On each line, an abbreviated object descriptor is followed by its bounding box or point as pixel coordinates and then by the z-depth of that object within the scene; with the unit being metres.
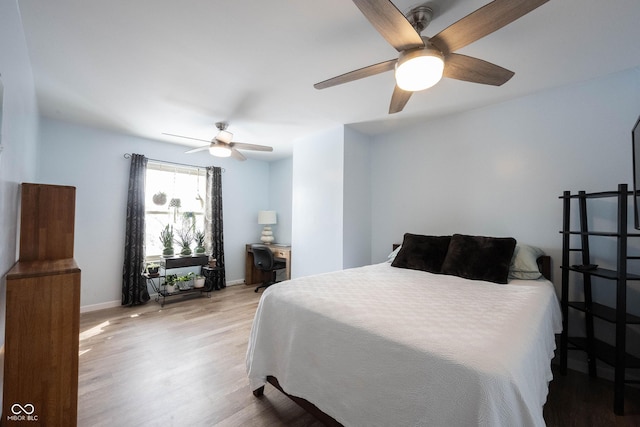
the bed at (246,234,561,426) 0.94
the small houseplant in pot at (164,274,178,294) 3.87
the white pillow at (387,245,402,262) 3.04
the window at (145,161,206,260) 4.12
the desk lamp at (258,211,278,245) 5.05
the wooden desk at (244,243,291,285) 4.96
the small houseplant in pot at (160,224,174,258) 4.00
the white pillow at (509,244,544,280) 2.20
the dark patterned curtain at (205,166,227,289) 4.57
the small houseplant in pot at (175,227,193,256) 4.14
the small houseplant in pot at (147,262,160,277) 3.84
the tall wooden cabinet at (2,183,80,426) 1.31
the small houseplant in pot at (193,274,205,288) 4.14
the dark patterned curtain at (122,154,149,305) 3.74
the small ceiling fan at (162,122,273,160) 3.25
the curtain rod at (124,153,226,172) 3.84
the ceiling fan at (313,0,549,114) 1.16
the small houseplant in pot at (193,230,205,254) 4.29
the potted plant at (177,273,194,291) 4.07
